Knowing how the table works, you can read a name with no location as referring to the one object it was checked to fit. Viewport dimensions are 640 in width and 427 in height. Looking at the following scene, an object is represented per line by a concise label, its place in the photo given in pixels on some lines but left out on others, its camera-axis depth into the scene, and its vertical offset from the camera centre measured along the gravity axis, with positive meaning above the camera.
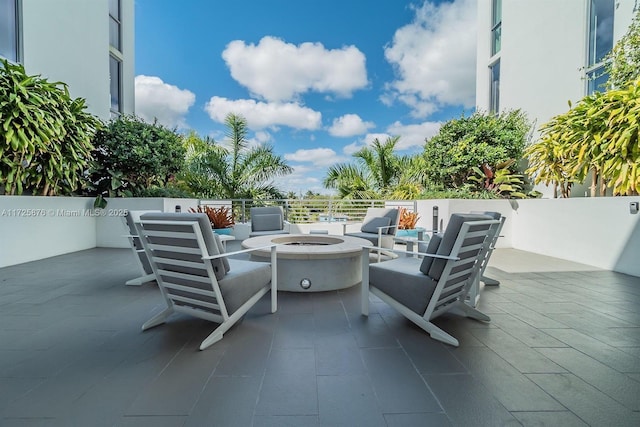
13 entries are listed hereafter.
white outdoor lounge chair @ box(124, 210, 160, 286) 3.79 -0.68
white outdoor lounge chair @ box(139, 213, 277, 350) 2.19 -0.55
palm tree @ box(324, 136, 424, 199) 10.44 +1.11
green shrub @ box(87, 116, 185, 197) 6.73 +1.03
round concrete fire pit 3.57 -0.75
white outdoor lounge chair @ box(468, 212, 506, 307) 2.84 -0.43
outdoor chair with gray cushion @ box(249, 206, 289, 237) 6.19 -0.36
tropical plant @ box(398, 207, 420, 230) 7.33 -0.36
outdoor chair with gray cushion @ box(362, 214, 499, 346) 2.28 -0.60
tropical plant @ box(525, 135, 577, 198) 5.71 +0.87
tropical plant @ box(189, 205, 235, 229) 7.54 -0.33
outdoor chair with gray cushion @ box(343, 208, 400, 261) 5.29 -0.40
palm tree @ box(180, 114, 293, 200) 9.10 +1.08
